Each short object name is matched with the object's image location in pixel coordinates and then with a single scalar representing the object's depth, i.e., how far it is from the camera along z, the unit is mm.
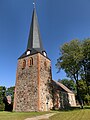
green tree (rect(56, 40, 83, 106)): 16581
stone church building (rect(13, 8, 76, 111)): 15901
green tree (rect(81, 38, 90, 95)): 16475
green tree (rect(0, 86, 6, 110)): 18783
